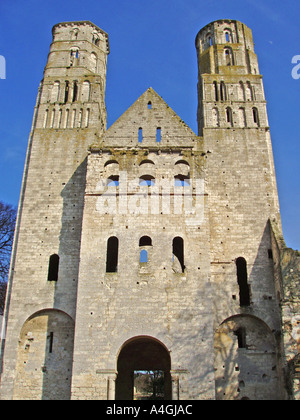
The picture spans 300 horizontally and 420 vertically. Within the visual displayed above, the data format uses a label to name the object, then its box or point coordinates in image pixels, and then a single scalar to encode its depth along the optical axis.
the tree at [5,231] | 26.67
